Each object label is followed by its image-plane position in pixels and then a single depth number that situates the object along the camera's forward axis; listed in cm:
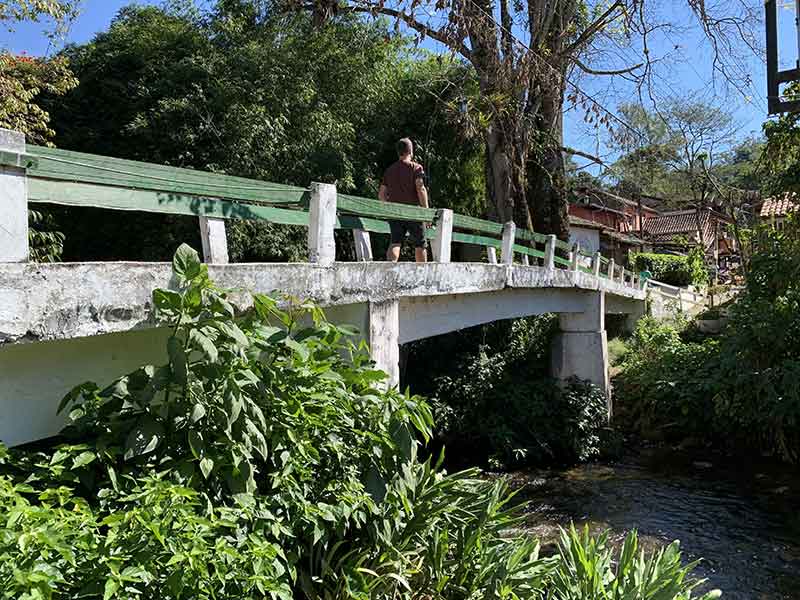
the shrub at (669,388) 1403
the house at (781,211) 1329
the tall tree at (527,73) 1133
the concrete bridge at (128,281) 308
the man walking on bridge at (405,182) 806
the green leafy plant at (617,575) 486
